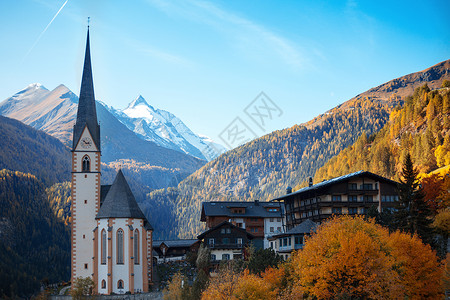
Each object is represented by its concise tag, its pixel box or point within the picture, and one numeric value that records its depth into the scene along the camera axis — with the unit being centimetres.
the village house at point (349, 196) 9675
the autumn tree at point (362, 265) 5606
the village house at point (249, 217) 11525
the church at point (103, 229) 8588
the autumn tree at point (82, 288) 8238
